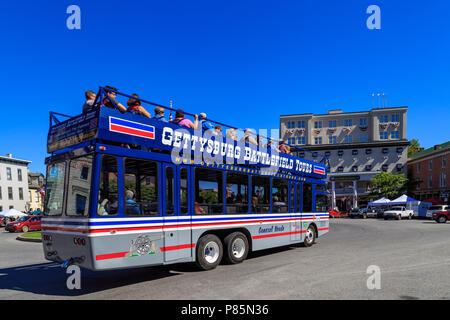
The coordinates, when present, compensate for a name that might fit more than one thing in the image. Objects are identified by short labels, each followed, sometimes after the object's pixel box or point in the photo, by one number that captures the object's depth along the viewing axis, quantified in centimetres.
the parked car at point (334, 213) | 4425
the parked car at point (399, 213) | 3566
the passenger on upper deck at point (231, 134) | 873
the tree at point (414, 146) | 8218
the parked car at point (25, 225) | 2542
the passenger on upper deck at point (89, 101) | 668
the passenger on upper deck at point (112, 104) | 620
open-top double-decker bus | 579
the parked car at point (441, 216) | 2789
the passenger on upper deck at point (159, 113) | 728
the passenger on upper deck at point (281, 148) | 1106
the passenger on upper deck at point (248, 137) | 925
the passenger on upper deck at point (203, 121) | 795
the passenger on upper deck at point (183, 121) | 762
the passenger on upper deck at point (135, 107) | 676
